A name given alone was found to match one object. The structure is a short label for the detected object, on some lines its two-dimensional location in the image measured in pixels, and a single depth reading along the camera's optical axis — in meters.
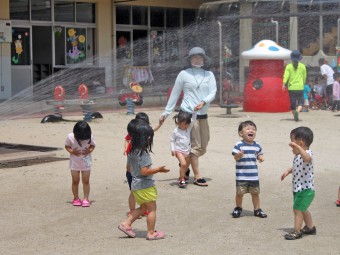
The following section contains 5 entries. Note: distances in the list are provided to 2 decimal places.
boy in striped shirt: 11.10
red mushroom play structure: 29.60
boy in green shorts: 9.80
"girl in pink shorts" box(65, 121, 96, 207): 11.86
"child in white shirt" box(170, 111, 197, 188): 13.39
